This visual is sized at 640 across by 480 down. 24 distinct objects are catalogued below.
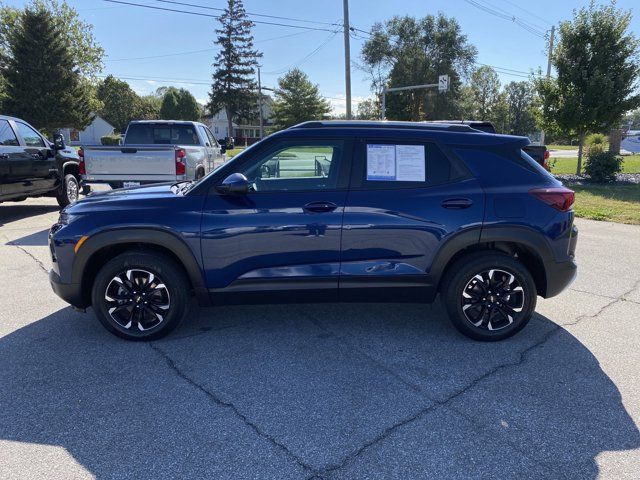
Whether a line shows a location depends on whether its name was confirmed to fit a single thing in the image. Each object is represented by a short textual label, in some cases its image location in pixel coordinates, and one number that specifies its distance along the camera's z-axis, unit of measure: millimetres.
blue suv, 3645
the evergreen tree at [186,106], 75812
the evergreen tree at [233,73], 65812
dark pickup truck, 8586
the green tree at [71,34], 36344
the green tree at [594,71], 14344
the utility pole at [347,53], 21047
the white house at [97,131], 70438
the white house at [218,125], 84375
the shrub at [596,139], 28120
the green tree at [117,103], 70312
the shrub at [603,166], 14391
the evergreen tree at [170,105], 75575
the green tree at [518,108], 72250
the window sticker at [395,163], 3752
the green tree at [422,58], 45875
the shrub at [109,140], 50750
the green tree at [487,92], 67875
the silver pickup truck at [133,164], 7926
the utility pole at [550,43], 21481
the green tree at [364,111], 78375
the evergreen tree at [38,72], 33438
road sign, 29797
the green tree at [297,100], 60594
